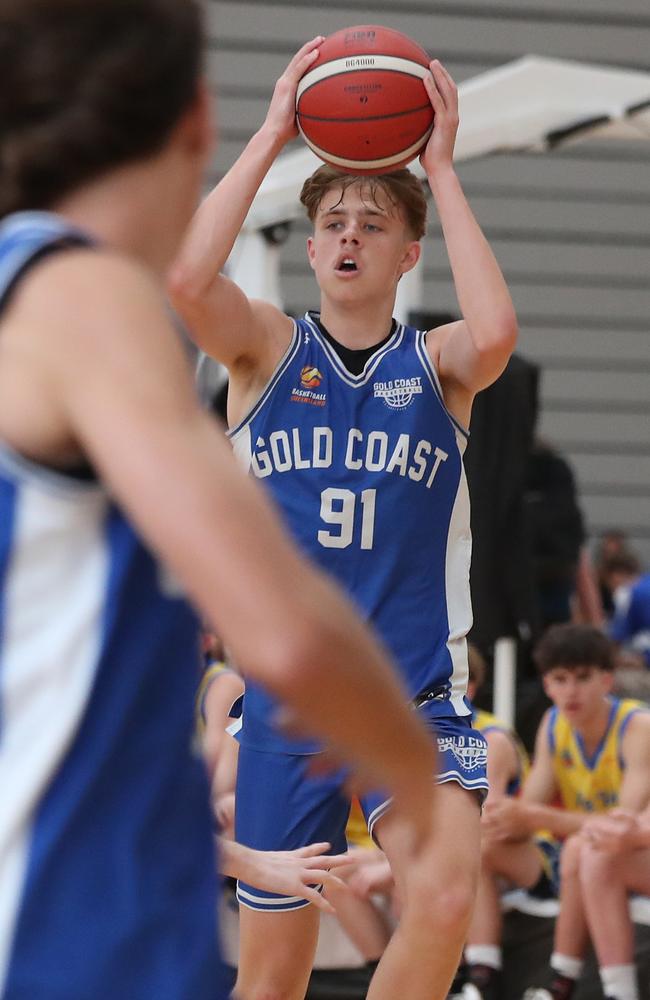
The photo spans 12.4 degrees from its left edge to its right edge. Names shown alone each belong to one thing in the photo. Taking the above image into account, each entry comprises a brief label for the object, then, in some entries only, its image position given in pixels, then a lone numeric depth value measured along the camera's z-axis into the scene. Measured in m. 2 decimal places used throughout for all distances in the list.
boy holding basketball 7.49
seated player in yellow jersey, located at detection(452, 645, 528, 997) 12.16
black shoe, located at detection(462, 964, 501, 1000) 12.13
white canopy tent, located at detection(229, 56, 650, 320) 14.31
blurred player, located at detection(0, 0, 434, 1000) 2.72
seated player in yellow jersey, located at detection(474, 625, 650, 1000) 11.72
